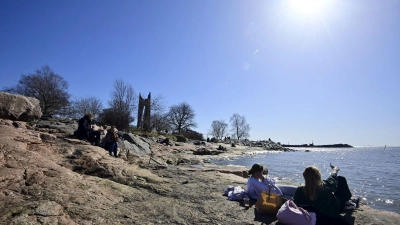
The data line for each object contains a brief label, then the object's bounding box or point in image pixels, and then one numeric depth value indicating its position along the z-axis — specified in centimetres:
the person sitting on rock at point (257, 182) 527
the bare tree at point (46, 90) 2759
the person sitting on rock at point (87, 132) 934
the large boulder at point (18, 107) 803
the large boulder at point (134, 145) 1302
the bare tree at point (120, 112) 2288
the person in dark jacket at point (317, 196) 391
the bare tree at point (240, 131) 8089
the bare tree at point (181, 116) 5557
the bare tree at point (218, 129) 7988
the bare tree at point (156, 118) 3123
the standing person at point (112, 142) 957
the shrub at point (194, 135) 4781
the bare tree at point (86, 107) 4653
